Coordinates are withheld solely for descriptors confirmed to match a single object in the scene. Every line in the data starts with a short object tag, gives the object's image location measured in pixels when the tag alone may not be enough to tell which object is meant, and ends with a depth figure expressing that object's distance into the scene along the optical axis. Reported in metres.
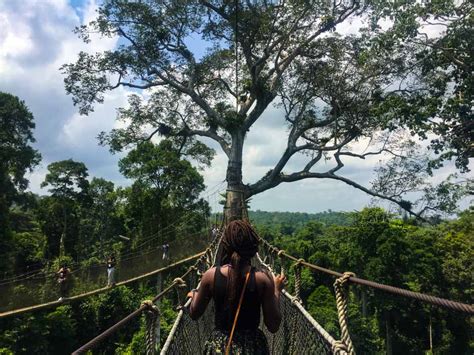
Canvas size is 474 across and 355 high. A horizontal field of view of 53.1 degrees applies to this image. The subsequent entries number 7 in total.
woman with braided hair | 1.68
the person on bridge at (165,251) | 13.25
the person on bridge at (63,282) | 10.41
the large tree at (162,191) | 19.91
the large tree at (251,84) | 12.20
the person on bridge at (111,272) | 11.28
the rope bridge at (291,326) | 1.36
